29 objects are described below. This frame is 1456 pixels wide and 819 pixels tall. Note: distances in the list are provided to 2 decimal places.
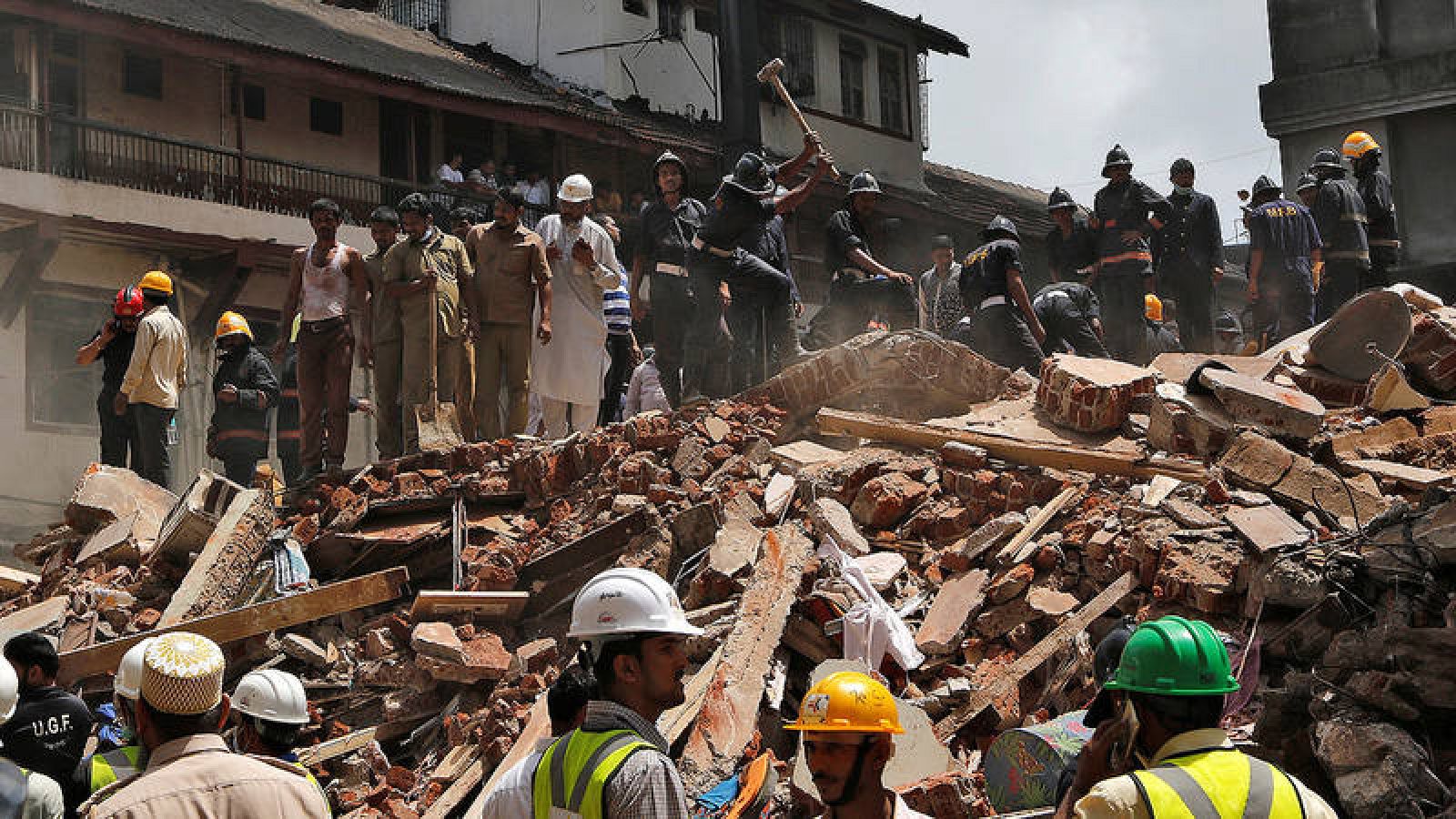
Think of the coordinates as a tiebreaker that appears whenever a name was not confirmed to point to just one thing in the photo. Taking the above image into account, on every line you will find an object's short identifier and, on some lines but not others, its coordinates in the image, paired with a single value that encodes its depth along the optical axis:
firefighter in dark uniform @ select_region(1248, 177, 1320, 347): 13.52
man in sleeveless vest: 11.05
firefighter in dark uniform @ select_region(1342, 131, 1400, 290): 14.63
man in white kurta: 11.61
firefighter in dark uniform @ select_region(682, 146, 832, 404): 11.30
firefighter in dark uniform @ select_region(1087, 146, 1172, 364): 13.45
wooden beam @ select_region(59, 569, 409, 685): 8.38
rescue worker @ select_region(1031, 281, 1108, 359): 12.58
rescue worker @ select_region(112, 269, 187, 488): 11.06
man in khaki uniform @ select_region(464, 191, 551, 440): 11.15
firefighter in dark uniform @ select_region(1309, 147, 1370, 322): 14.09
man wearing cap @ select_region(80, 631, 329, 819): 3.49
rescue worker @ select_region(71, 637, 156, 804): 4.73
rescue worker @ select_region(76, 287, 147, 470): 11.36
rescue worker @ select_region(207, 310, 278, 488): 11.93
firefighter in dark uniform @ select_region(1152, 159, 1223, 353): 13.69
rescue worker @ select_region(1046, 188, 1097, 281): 13.90
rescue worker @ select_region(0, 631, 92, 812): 4.92
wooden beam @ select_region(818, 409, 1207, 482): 8.61
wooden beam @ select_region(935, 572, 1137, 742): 6.94
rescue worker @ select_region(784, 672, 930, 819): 3.75
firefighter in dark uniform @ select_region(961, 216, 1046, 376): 11.77
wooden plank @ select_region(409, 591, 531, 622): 8.53
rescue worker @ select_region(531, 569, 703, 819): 3.38
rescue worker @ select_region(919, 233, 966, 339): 13.44
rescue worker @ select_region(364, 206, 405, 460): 11.14
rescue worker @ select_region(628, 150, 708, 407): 12.06
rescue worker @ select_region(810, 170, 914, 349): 12.52
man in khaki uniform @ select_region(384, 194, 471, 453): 10.92
